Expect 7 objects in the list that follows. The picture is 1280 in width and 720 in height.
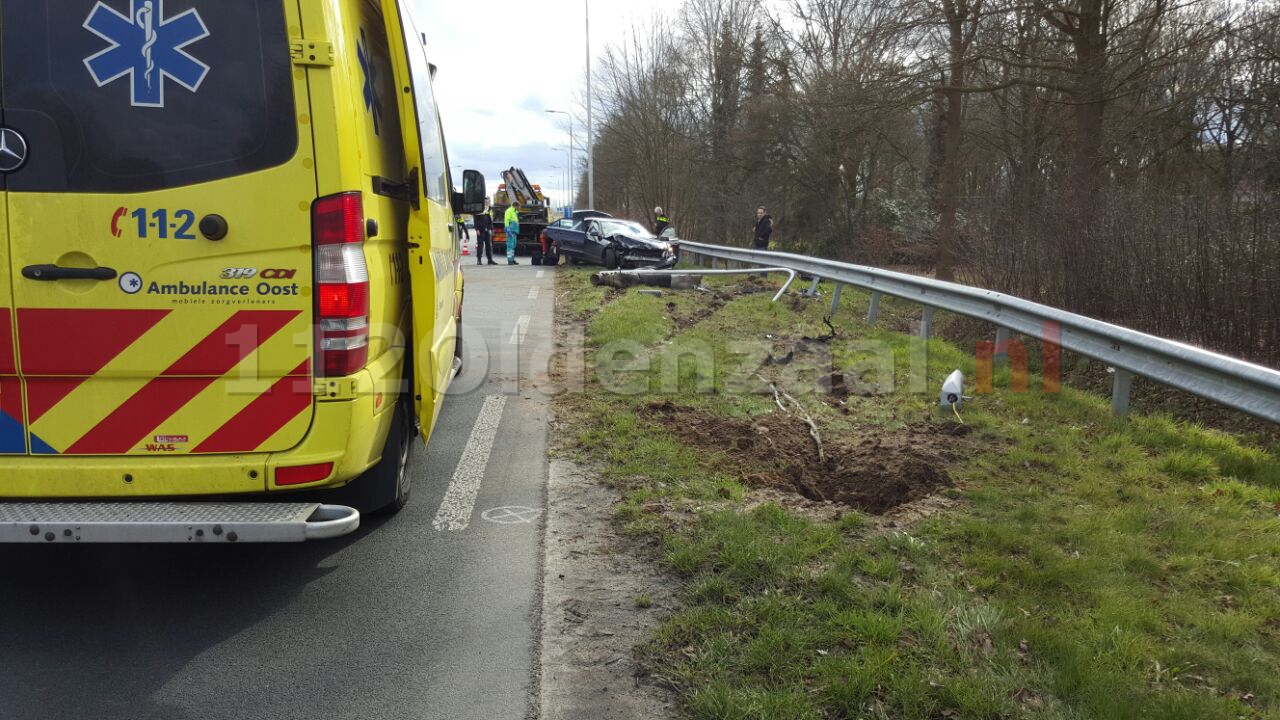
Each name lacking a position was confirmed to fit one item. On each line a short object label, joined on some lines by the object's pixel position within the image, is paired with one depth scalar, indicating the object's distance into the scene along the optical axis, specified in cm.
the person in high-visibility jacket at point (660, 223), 2793
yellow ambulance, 325
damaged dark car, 2152
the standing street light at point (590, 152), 4142
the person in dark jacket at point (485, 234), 2612
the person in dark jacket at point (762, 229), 2256
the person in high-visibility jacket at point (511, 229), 2684
